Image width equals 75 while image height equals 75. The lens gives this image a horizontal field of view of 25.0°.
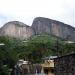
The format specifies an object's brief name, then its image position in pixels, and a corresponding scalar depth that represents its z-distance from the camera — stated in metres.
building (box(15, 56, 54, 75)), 26.47
